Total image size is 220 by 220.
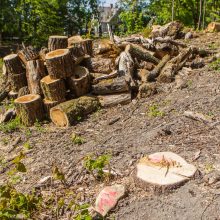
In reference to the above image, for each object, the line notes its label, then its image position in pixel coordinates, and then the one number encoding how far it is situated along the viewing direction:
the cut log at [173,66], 6.52
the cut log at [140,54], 6.94
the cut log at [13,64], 6.30
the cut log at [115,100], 5.95
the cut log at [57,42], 6.20
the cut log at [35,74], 6.11
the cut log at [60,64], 5.64
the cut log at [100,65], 6.47
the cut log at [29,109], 5.68
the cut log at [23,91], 6.39
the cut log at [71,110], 5.47
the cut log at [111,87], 5.94
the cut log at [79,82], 5.93
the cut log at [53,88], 5.73
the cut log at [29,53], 6.28
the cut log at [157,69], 6.59
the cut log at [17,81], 6.44
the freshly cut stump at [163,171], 3.11
